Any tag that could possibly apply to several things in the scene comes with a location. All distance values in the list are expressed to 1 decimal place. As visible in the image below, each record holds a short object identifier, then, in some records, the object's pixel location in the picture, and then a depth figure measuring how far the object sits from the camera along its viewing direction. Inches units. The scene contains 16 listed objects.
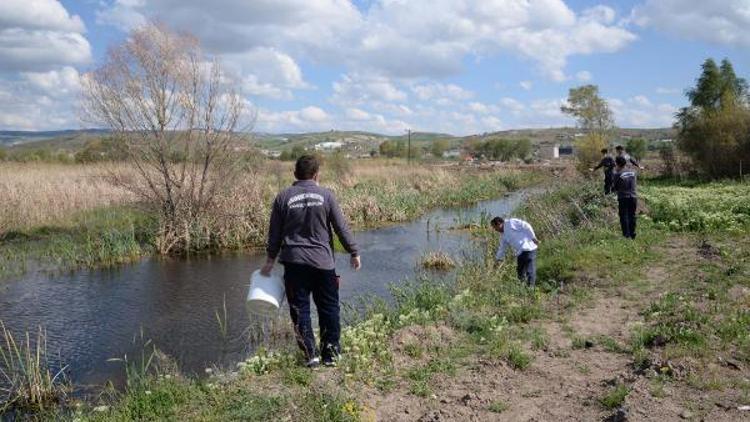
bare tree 614.9
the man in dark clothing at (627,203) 501.4
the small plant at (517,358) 241.0
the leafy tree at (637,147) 2593.5
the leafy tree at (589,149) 1499.8
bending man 374.3
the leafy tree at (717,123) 1145.4
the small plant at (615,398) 197.9
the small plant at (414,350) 253.9
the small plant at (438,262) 551.7
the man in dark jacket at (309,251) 235.8
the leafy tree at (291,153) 1818.4
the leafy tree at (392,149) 2738.7
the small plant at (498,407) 199.8
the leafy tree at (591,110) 1656.0
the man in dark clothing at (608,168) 693.3
